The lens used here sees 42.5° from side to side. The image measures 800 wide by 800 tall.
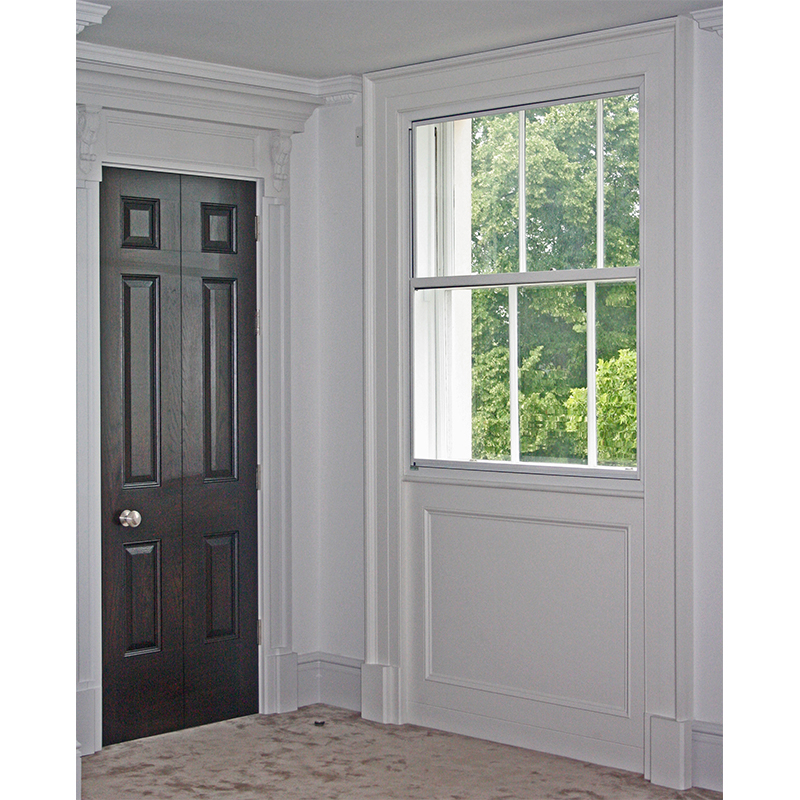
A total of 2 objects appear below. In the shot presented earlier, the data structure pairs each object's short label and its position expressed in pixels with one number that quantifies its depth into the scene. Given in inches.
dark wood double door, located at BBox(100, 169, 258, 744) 156.7
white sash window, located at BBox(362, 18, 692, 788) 137.9
